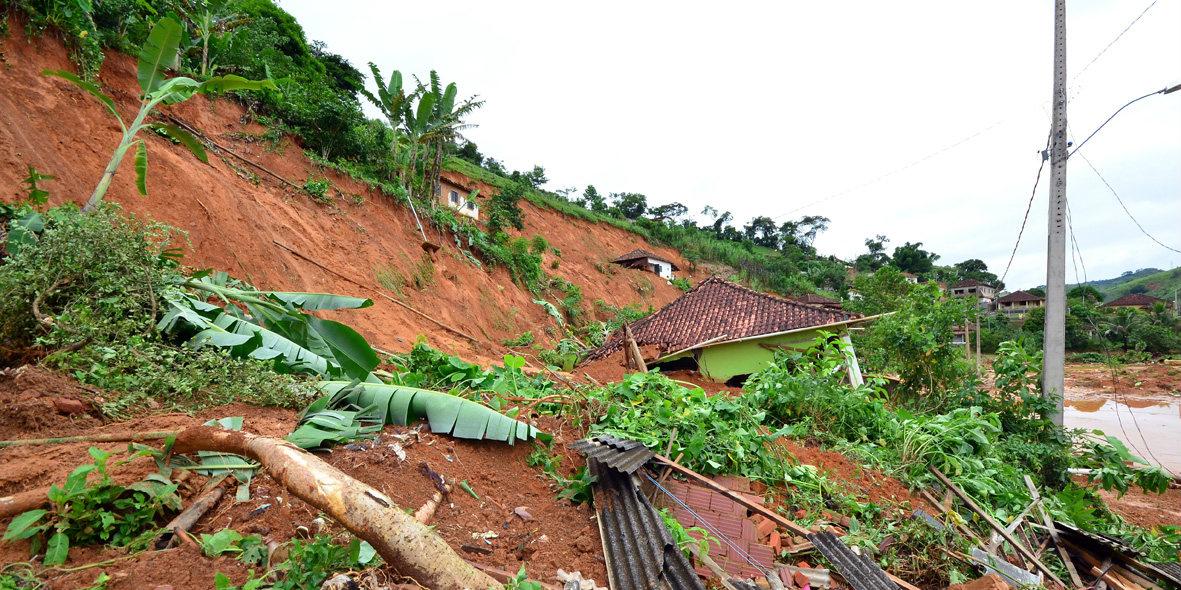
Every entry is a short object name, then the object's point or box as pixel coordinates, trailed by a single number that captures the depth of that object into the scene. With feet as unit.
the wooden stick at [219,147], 34.21
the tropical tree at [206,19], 39.53
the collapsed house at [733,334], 41.09
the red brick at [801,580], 11.42
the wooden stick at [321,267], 32.94
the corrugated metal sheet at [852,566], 11.59
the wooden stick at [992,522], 14.28
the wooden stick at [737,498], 12.96
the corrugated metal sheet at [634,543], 9.91
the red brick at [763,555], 11.84
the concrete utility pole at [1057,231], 25.73
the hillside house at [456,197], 82.58
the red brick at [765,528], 13.05
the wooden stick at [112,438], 8.92
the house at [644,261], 111.75
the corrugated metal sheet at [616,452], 12.94
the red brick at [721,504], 13.16
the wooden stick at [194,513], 7.94
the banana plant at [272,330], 14.26
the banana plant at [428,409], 13.56
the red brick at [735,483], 14.69
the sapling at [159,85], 17.85
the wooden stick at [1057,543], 14.90
